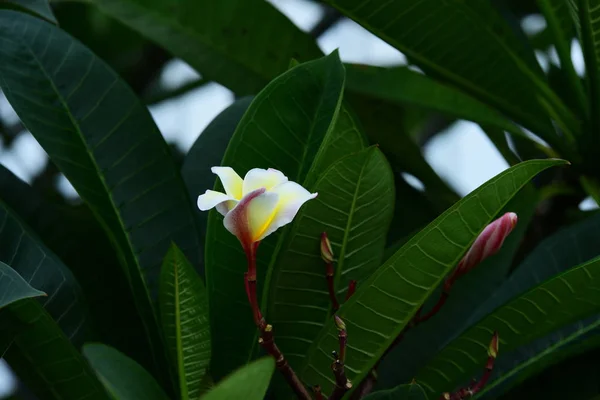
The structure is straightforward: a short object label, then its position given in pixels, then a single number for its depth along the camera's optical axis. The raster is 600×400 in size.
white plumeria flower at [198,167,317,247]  1.65
